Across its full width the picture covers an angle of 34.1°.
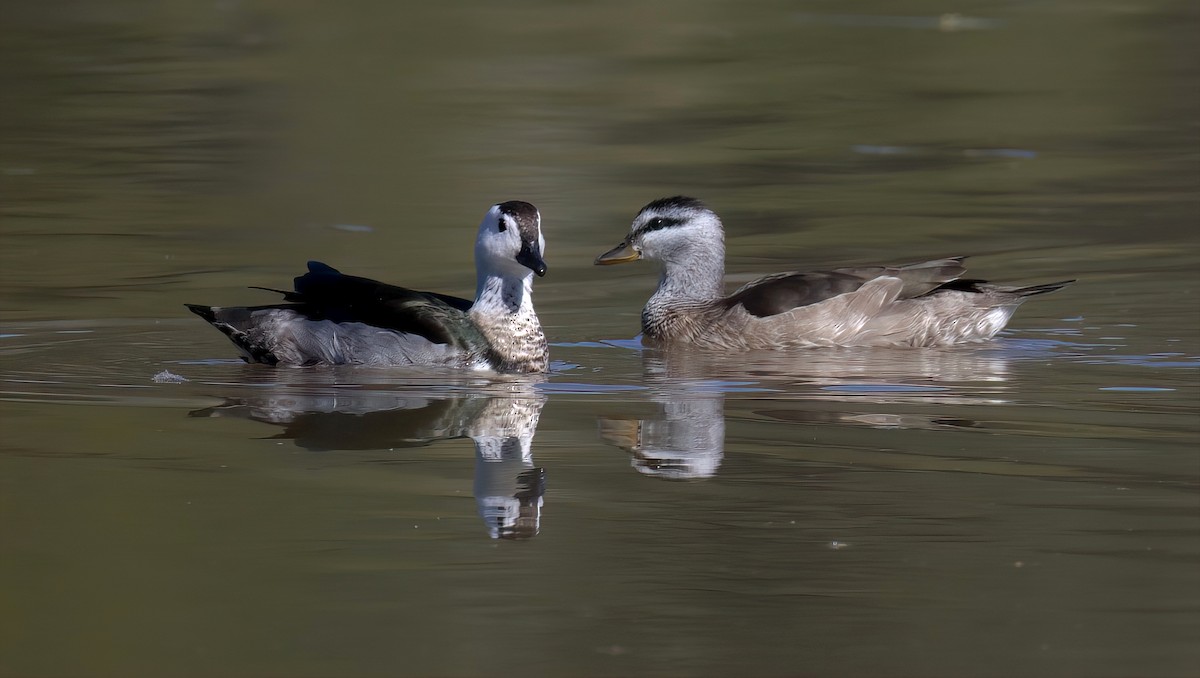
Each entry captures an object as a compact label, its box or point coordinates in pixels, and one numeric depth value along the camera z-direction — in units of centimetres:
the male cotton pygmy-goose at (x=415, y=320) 1113
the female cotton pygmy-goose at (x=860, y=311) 1259
